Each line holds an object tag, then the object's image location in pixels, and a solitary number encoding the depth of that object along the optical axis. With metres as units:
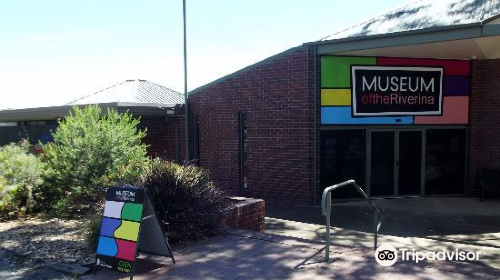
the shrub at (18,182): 8.59
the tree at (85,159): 8.62
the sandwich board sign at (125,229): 5.00
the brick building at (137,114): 13.48
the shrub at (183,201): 6.28
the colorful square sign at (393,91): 11.58
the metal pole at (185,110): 12.72
